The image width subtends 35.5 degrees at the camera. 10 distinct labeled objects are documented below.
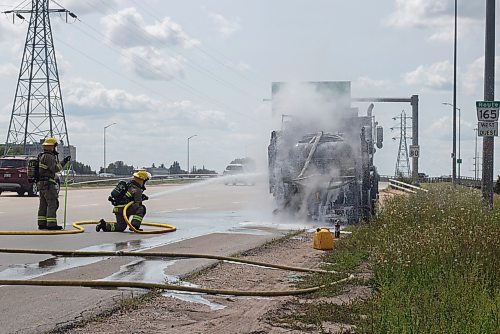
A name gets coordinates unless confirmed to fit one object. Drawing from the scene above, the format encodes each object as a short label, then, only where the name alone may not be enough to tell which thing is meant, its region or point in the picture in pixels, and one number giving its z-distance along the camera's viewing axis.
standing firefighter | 16.53
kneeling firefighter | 16.67
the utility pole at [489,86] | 17.98
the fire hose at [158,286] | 8.77
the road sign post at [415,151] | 48.81
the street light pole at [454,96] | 39.05
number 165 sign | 17.81
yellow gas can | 13.86
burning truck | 19.83
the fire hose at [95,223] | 15.43
